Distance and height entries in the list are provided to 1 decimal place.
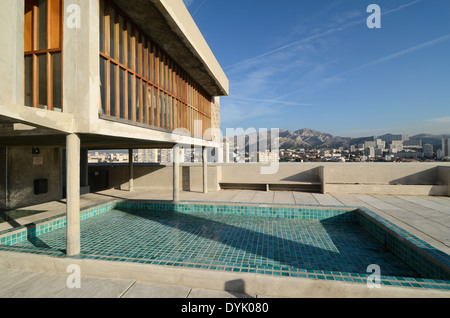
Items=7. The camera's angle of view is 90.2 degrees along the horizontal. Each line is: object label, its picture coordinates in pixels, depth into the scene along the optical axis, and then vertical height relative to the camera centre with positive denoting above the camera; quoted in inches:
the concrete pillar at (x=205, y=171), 541.1 -30.6
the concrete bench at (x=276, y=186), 534.9 -71.4
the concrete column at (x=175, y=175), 415.1 -30.8
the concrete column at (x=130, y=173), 588.8 -37.1
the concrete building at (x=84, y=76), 189.8 +87.1
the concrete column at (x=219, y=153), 690.5 +14.9
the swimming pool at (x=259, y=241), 175.0 -88.7
